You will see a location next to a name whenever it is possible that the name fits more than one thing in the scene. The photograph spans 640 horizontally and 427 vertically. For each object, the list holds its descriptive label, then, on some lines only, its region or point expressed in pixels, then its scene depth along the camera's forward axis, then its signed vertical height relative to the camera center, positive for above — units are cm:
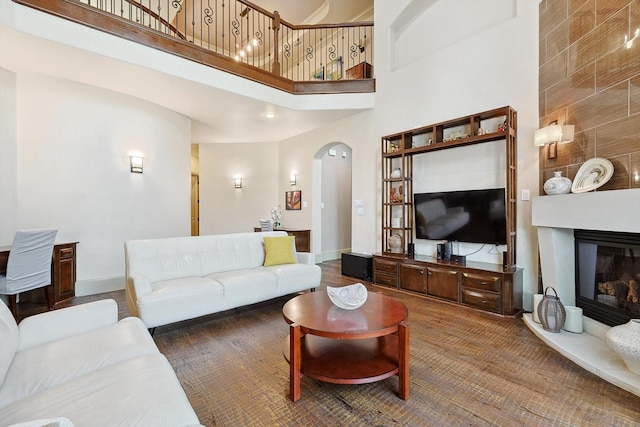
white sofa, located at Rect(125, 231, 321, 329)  260 -72
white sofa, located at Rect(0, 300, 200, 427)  104 -74
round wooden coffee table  173 -97
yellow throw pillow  371 -53
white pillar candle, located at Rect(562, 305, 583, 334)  248 -96
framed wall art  660 +26
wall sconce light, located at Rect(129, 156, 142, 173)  445 +75
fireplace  200 -41
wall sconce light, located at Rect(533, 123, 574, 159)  279 +76
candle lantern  249 -91
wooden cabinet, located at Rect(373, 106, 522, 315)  319 -33
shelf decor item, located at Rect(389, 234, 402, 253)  436 -49
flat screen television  344 -6
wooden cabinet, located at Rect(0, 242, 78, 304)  349 -82
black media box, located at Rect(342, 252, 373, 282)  463 -91
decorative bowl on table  211 -65
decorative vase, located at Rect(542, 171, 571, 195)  271 +25
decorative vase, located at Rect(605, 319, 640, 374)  180 -85
